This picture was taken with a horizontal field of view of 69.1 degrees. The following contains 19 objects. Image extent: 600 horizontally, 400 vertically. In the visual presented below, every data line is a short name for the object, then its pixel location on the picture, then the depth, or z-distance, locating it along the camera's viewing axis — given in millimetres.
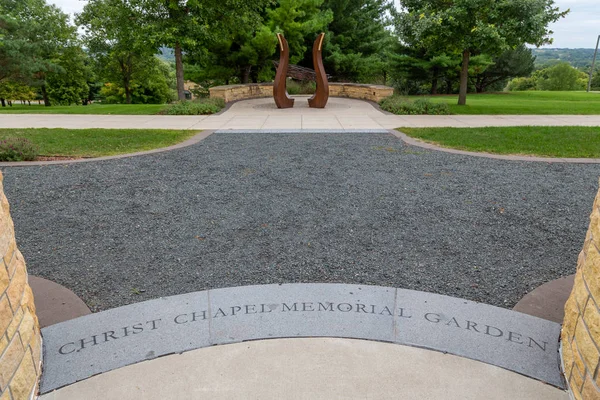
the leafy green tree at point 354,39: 24188
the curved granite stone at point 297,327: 2719
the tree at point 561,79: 53906
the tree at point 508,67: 29234
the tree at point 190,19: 14414
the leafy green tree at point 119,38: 14695
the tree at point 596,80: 60688
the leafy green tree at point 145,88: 31969
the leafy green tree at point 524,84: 58062
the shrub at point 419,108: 14750
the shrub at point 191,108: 14859
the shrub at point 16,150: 7648
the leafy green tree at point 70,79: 28906
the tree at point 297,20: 20438
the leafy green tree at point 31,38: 22703
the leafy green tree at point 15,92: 31766
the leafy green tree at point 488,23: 13359
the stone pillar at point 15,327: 2143
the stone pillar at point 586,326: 2137
